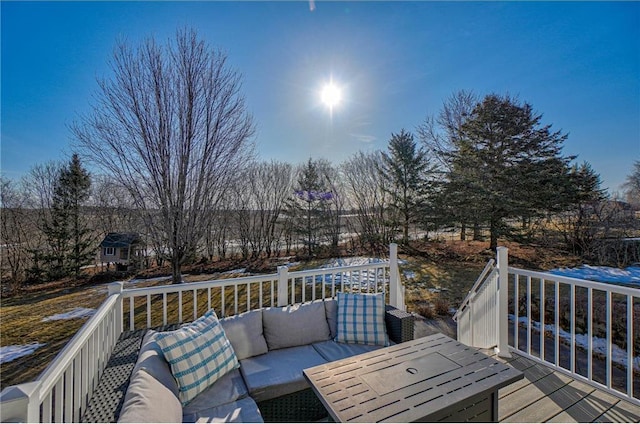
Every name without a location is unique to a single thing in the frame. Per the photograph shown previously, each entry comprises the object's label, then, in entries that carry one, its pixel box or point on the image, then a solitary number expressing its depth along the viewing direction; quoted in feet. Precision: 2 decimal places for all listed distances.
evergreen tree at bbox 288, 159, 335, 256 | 36.45
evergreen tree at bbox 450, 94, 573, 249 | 30.53
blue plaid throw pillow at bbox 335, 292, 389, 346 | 8.84
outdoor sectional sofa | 5.05
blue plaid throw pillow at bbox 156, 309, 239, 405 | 6.09
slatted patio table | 4.41
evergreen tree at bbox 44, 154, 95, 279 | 30.27
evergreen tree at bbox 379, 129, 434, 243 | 36.65
